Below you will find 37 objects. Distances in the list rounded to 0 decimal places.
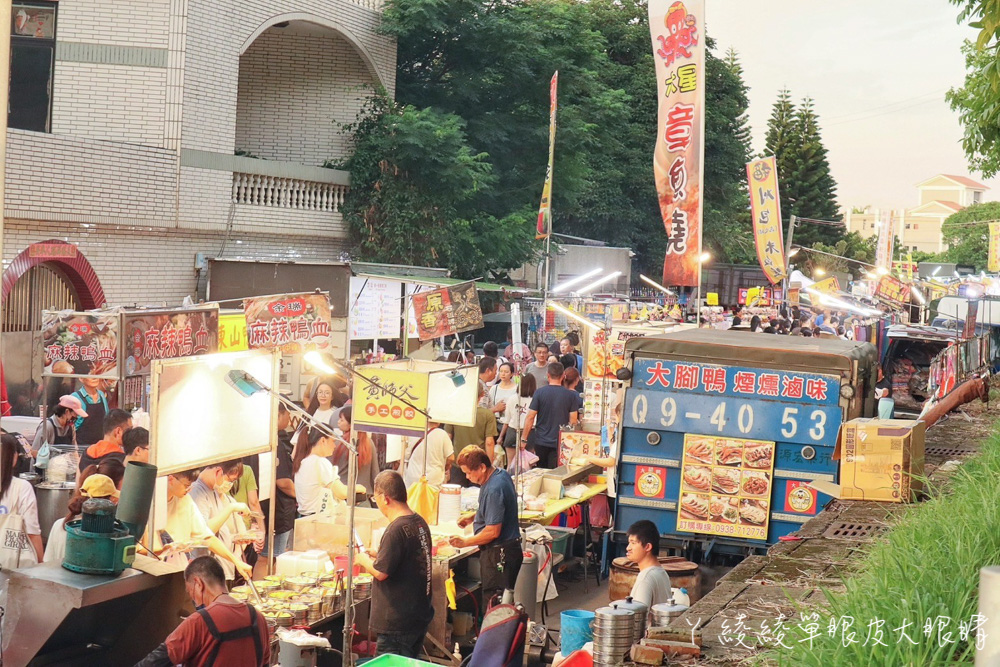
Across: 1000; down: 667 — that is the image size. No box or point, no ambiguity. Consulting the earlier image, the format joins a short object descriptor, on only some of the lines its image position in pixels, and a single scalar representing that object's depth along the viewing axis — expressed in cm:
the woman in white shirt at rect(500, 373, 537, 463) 1464
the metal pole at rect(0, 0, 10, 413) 606
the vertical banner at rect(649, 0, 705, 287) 1545
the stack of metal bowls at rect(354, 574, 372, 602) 866
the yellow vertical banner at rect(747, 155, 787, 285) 3139
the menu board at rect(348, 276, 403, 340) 1978
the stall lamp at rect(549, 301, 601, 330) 1561
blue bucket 705
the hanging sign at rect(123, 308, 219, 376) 1145
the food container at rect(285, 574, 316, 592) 848
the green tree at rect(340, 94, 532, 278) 2538
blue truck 1014
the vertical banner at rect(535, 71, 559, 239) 2239
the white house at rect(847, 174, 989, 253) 18938
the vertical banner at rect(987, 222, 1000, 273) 5822
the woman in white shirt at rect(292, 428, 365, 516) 1014
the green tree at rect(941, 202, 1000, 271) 11300
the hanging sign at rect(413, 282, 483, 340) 1534
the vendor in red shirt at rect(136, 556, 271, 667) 613
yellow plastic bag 1045
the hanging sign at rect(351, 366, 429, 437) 1016
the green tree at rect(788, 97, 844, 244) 7981
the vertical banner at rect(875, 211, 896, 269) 5125
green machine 711
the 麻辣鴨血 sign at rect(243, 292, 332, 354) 1289
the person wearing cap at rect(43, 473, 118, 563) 779
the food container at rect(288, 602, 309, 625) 793
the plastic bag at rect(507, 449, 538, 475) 1360
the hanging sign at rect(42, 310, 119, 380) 1117
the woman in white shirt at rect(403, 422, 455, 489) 1177
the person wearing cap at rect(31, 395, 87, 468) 1171
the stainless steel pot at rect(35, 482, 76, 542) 916
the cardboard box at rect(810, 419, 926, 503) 808
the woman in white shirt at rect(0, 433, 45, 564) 827
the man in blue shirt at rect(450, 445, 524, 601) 924
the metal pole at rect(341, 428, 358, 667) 754
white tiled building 1750
